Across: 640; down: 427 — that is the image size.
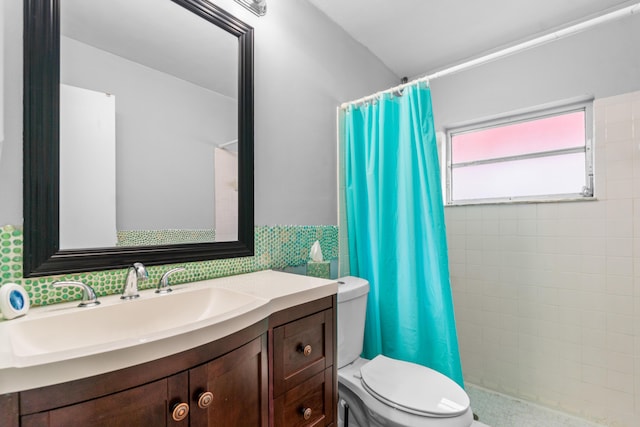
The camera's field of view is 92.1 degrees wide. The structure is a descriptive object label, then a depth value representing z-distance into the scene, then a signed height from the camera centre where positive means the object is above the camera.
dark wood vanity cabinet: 0.53 -0.38
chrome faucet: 0.94 -0.19
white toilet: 1.18 -0.74
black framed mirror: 0.85 +0.17
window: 1.96 +0.40
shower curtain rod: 1.13 +0.72
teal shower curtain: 1.55 -0.07
